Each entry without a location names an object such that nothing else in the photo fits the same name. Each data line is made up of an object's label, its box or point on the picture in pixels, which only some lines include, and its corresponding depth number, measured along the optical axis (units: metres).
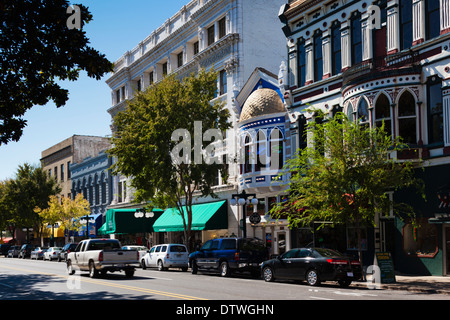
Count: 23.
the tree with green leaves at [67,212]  60.47
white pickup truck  24.77
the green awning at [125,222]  47.31
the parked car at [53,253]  51.03
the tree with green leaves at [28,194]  66.62
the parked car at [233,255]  25.83
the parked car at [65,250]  45.16
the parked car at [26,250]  59.12
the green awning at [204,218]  37.75
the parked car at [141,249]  36.21
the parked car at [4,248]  69.00
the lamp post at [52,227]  64.36
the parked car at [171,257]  31.38
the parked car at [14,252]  61.50
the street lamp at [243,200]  29.34
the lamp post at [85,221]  61.11
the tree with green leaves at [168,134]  31.86
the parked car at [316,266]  19.94
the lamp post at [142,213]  39.80
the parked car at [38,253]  54.38
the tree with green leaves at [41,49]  14.37
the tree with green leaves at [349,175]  21.48
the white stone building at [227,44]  38.72
